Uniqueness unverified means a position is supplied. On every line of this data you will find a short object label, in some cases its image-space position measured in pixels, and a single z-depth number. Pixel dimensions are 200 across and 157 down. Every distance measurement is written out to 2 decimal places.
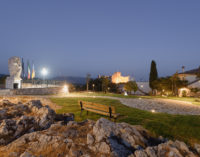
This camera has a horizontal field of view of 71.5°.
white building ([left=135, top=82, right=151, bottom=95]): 42.38
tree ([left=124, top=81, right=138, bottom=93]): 34.06
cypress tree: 37.41
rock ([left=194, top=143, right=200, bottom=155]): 4.38
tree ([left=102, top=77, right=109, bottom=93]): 38.77
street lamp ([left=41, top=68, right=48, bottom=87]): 24.97
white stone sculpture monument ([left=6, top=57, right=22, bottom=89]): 19.12
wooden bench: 6.94
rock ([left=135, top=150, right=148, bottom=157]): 3.74
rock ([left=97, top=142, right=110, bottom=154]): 3.86
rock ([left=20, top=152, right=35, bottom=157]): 3.69
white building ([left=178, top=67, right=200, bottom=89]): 30.08
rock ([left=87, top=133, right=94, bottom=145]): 4.22
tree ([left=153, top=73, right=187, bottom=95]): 27.99
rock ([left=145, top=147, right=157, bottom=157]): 3.79
